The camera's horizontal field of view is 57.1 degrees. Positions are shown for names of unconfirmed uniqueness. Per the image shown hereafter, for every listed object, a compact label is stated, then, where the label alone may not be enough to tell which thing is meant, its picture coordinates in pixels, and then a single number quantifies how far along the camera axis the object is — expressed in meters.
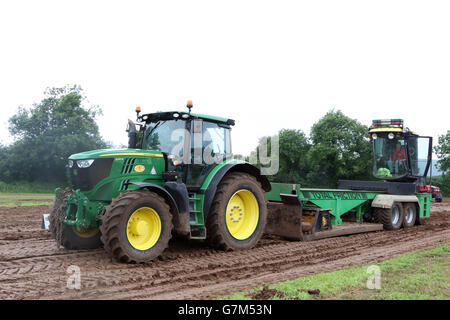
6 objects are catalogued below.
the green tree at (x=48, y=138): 33.31
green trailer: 9.41
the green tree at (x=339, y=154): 32.19
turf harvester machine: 6.54
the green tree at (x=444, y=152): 38.75
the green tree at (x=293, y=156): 33.09
